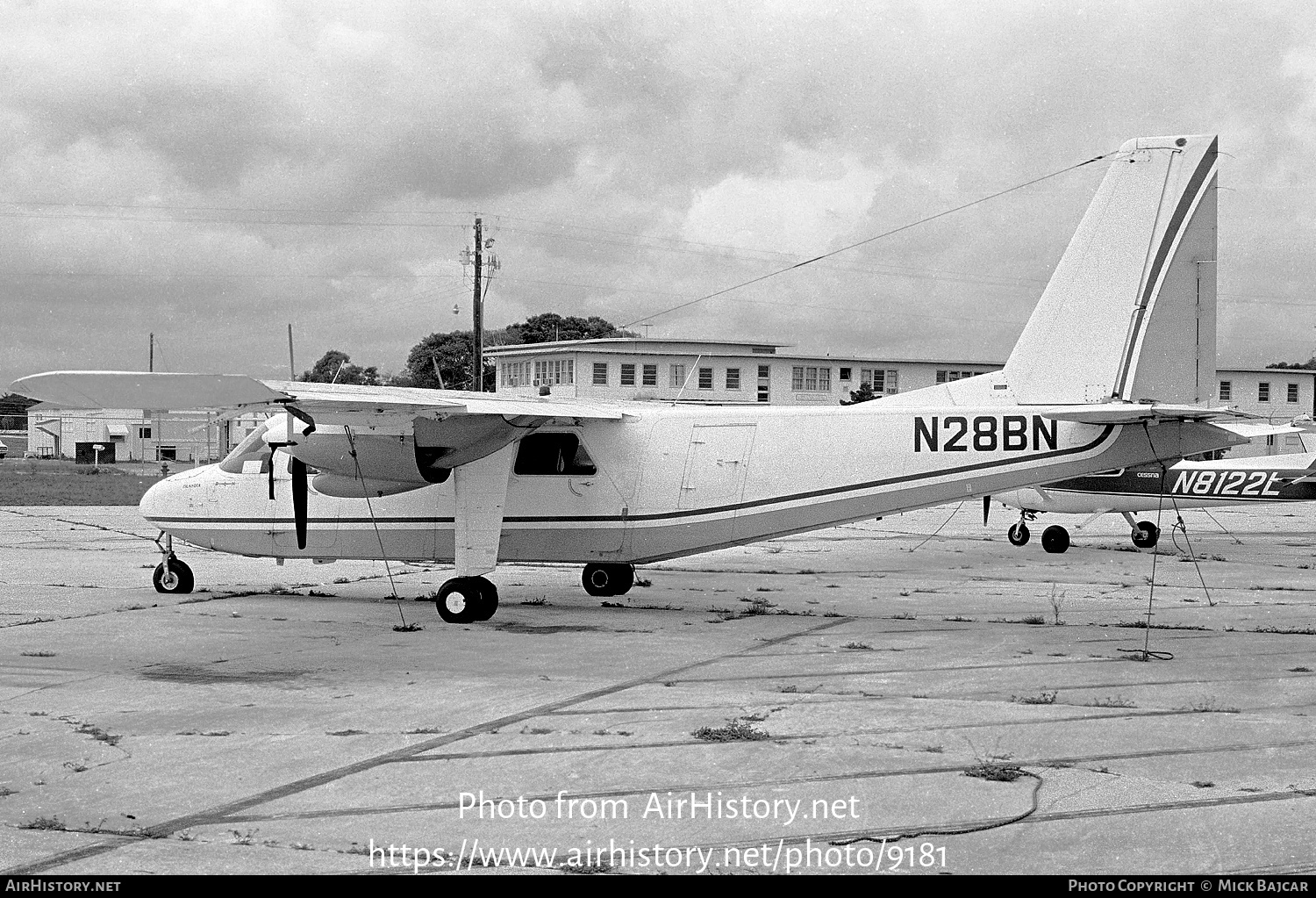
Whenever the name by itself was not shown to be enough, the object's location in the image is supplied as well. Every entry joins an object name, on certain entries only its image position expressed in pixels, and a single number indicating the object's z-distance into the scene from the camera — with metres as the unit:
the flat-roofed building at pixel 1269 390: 72.56
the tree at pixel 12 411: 110.49
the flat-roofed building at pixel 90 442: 93.88
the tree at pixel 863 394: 61.88
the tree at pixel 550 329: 97.62
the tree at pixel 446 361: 81.49
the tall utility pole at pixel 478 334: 45.20
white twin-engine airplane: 15.05
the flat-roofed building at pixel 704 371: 63.59
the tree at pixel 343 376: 57.90
